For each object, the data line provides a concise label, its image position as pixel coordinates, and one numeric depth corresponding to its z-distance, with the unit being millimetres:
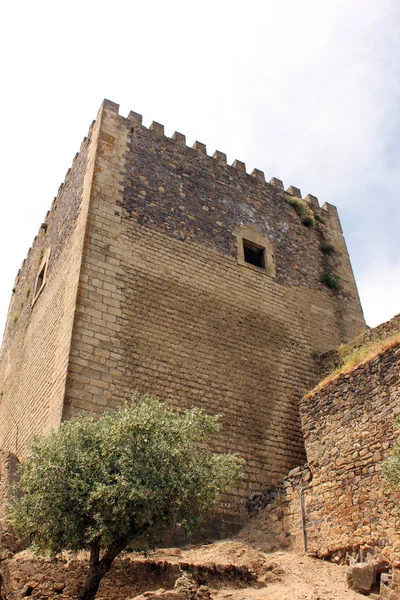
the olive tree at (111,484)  6234
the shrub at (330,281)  14984
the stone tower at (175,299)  10312
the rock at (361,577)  6828
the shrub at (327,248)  15777
